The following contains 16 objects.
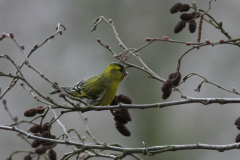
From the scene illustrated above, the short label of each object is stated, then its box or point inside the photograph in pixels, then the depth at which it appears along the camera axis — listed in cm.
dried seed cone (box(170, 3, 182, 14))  417
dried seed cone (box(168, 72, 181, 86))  412
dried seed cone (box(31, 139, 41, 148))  416
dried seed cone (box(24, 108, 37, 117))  416
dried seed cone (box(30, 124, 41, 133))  418
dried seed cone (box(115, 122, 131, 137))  421
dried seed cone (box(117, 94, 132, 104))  421
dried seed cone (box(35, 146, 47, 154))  414
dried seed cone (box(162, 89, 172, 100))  413
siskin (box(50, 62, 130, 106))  446
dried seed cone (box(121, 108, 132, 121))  420
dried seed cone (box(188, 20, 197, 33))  419
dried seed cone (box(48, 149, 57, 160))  417
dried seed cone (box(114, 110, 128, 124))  421
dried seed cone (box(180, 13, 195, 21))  417
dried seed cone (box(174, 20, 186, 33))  418
